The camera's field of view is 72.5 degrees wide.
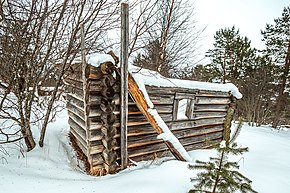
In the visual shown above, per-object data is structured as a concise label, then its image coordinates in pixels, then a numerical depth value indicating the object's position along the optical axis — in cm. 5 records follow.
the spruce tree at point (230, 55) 1919
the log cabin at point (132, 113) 407
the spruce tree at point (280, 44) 1426
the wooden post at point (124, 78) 376
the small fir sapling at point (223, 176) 228
